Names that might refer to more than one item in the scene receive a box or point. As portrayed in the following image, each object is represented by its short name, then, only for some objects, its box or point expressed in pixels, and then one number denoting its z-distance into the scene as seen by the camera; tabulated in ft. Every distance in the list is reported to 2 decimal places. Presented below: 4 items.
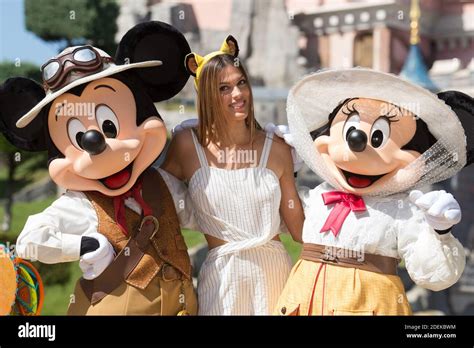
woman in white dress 11.31
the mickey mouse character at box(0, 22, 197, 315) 10.80
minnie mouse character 10.72
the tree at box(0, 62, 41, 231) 34.81
